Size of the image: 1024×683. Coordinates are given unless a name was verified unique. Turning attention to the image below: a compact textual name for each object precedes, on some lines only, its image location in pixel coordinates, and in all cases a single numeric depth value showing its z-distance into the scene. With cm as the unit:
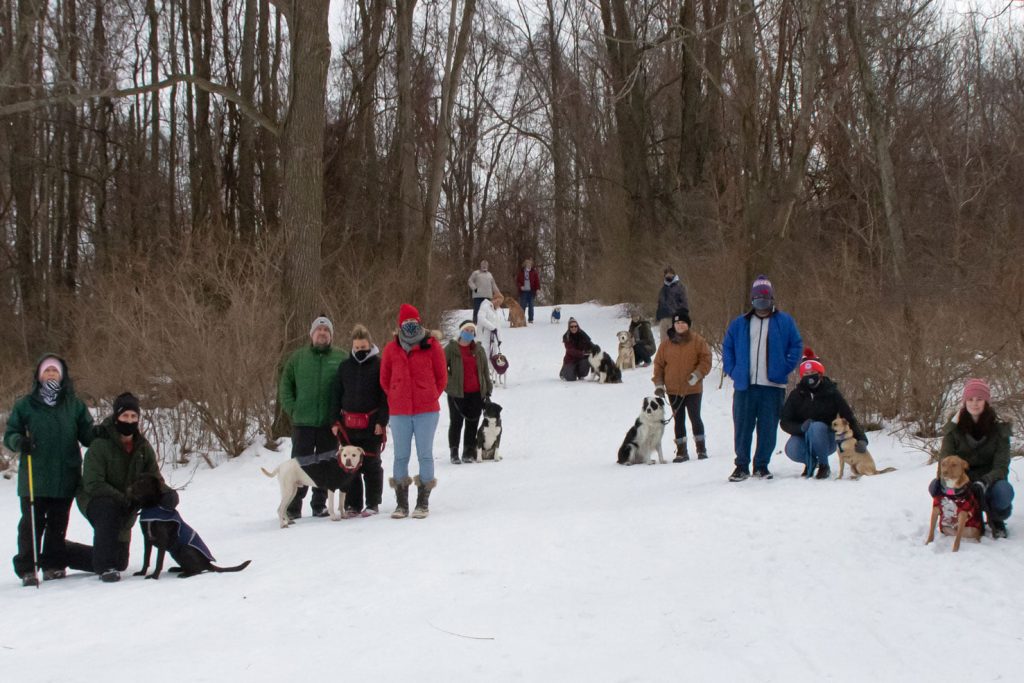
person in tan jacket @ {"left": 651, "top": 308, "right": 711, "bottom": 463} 2262
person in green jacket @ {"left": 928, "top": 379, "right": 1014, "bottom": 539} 1309
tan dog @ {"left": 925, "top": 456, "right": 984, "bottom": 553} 1295
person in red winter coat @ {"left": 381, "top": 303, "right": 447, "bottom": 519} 1766
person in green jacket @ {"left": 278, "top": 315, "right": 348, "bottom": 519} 1822
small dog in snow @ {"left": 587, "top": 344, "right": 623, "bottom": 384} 3628
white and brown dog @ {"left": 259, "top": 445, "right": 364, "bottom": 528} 1767
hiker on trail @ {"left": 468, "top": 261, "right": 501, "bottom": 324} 4372
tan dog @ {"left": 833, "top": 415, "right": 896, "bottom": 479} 1773
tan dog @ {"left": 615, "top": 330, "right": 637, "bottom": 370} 3975
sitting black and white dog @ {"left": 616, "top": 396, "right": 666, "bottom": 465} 2270
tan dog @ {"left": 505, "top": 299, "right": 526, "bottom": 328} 5584
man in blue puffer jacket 1864
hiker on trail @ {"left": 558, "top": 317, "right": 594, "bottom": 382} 3712
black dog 1426
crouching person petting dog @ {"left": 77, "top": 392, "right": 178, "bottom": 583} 1467
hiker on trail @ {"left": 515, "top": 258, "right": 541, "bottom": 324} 5659
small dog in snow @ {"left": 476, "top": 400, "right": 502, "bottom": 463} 2534
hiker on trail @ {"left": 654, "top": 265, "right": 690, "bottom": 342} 3674
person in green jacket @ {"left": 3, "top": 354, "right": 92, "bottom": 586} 1493
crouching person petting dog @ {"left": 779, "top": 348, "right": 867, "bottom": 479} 1808
